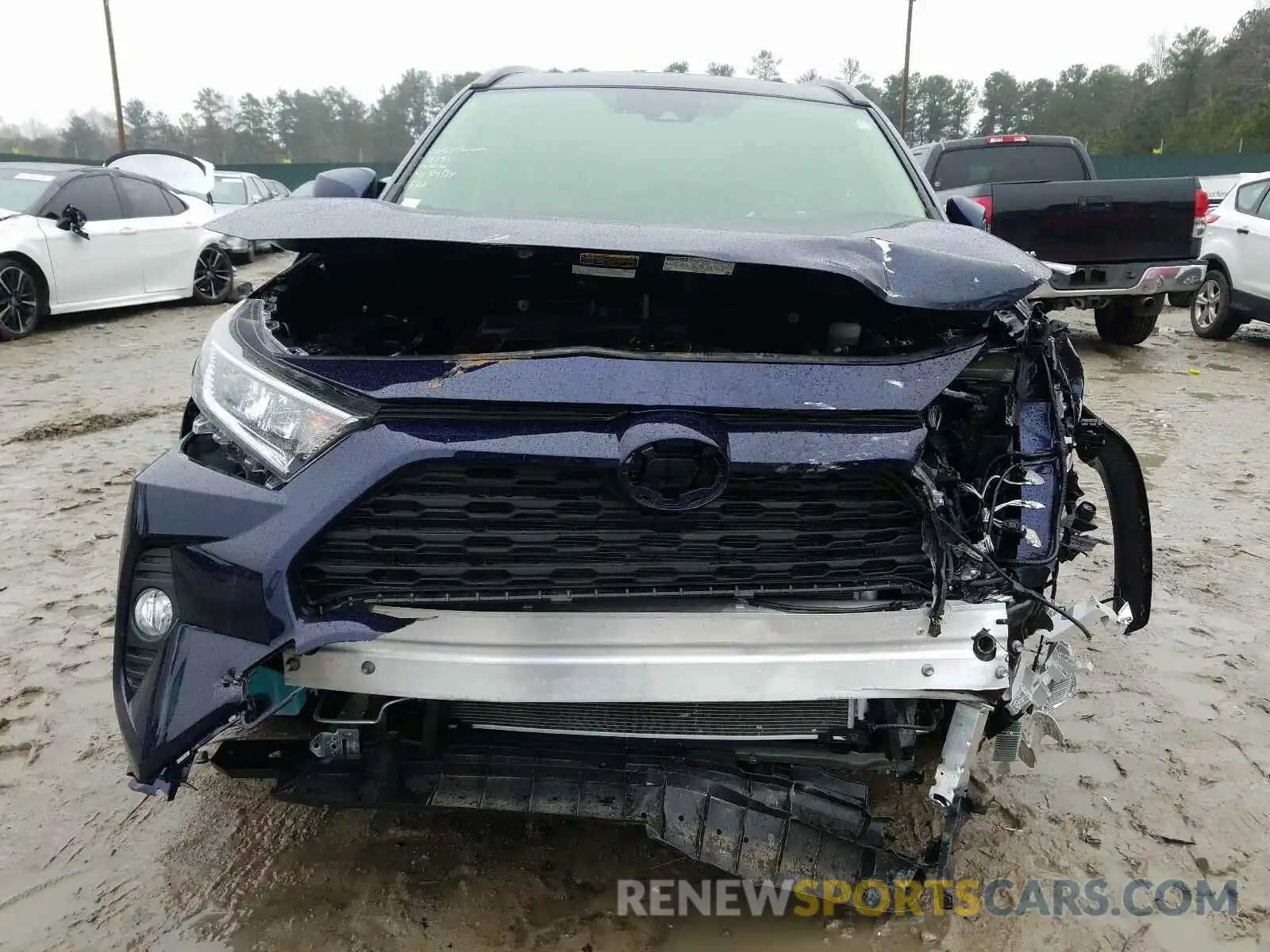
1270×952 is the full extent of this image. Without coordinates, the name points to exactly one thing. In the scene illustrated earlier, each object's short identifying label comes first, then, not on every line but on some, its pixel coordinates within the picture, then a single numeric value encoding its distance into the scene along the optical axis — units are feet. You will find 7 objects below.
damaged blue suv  5.32
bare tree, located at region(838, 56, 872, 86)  170.40
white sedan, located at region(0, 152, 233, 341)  25.98
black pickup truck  22.81
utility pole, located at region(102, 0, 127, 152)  93.71
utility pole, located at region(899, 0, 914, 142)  111.24
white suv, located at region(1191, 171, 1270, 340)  27.30
